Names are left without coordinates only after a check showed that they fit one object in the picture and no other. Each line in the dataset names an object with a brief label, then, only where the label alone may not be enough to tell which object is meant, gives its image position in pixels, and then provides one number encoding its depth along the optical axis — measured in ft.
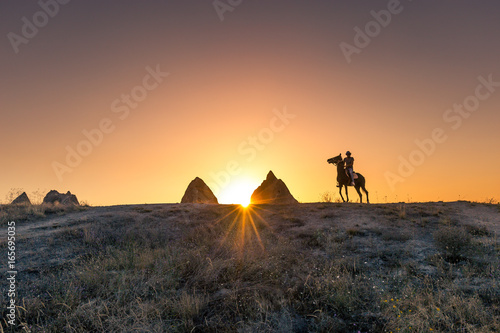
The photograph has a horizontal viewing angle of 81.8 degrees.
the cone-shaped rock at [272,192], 108.47
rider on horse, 65.92
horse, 66.85
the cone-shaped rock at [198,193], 107.19
